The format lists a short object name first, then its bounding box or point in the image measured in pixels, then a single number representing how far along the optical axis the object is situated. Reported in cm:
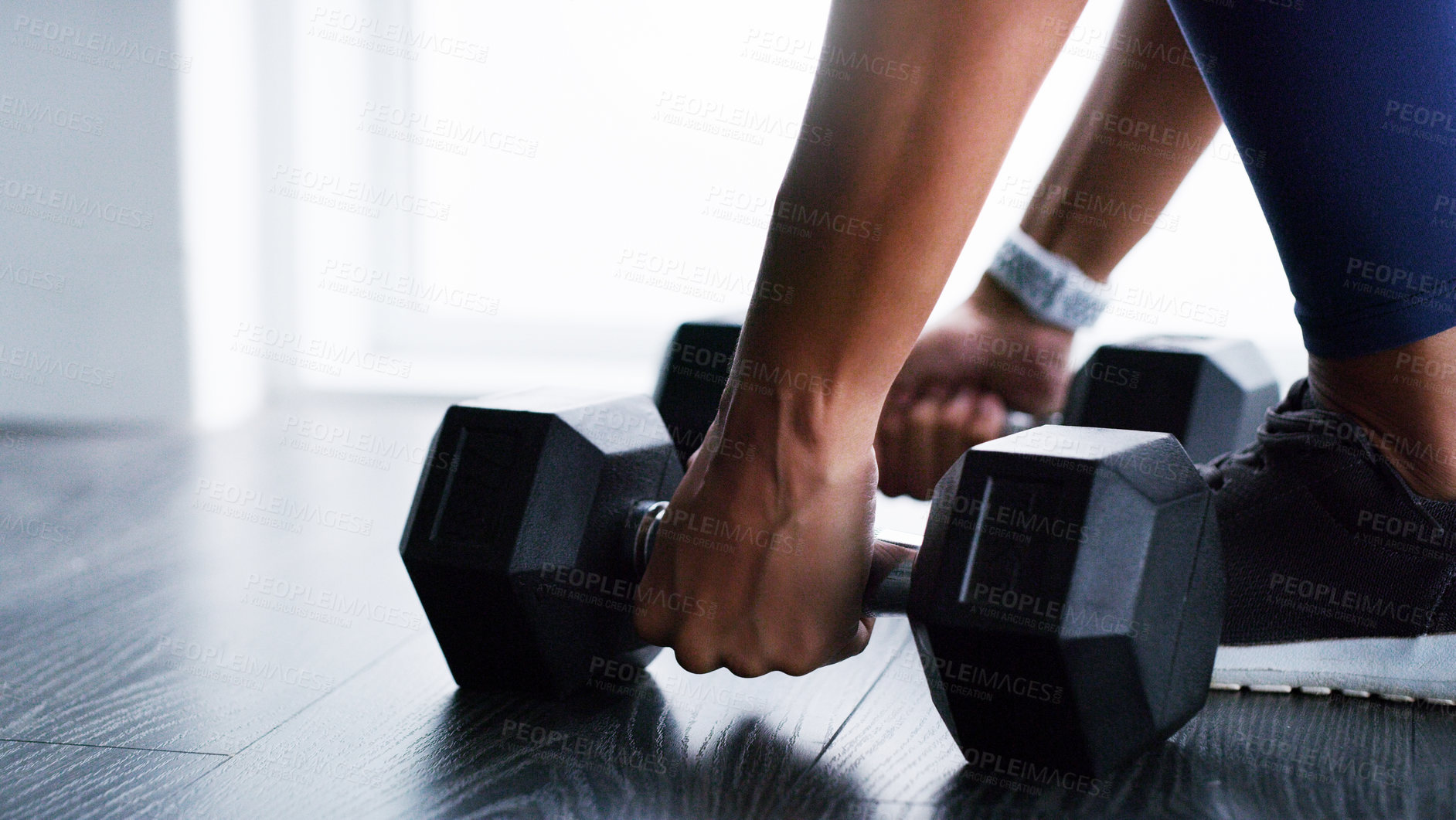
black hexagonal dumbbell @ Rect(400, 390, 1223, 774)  93
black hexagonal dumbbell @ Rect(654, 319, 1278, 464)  120
